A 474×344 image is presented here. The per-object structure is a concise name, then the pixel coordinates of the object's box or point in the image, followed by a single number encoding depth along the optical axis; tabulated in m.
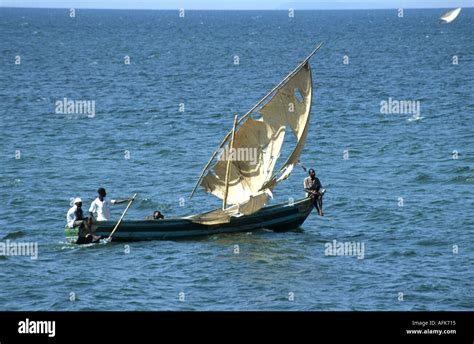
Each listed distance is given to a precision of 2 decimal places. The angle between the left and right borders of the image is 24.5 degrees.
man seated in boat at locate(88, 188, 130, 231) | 39.34
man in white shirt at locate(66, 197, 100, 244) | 38.72
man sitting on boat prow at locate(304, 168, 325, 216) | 42.88
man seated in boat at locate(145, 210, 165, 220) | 40.75
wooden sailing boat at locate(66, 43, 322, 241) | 41.47
